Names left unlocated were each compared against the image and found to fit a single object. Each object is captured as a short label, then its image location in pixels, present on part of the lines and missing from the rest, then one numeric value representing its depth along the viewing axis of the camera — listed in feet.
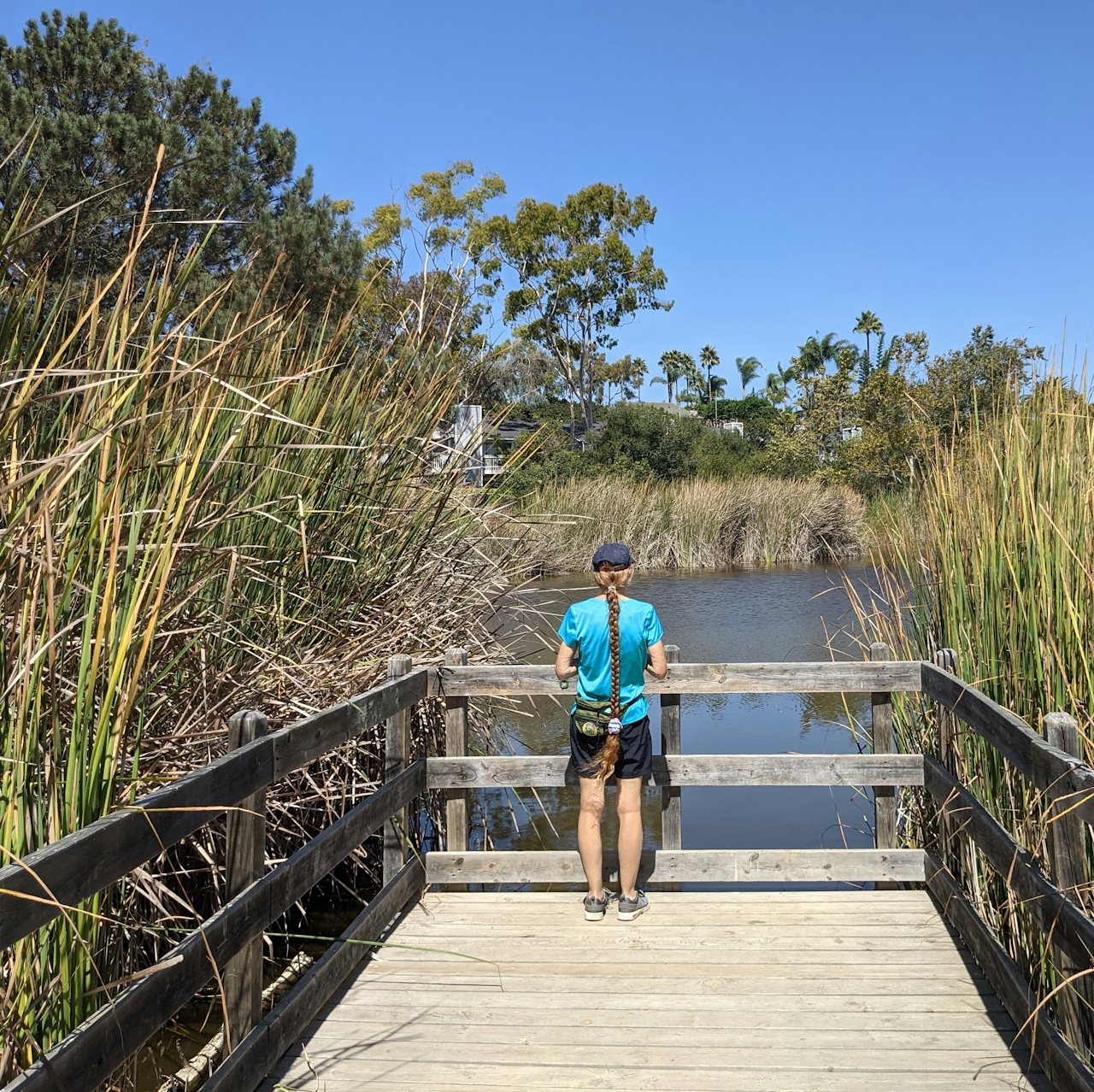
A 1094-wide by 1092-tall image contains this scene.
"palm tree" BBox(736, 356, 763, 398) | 385.91
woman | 15.15
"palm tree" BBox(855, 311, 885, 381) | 279.08
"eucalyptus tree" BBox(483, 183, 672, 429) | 137.80
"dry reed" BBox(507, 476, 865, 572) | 82.28
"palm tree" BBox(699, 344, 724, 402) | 339.16
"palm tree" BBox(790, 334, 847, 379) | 296.30
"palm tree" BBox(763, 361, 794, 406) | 316.81
